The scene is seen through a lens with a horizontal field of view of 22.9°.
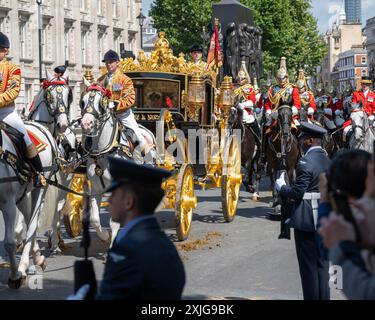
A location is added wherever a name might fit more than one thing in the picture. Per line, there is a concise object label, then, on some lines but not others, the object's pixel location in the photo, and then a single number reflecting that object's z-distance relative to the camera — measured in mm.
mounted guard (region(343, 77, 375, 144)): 20328
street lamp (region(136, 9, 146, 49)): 40469
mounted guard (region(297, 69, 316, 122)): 19875
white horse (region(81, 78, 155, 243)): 11562
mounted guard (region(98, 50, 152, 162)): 12430
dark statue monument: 34656
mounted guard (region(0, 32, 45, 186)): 9766
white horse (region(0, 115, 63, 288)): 9812
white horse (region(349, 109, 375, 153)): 19125
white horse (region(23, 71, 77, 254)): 11477
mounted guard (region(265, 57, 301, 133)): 15906
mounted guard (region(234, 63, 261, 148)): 19062
